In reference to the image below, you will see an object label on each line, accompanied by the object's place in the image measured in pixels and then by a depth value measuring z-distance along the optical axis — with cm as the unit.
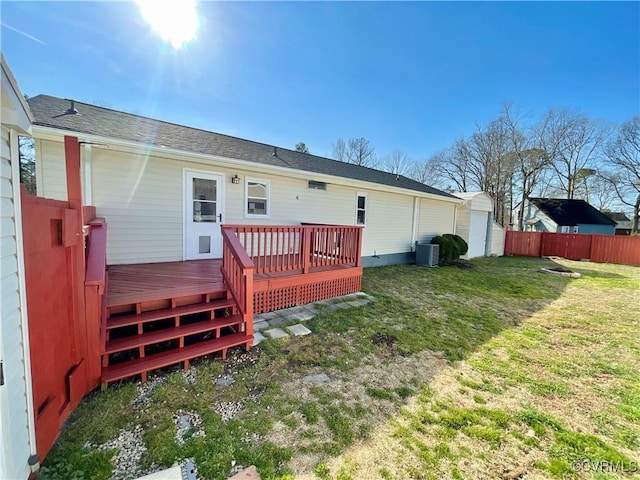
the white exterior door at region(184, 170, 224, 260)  575
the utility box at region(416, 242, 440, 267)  1053
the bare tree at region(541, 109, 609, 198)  2212
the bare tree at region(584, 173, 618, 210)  2514
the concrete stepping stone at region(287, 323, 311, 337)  404
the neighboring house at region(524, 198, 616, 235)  2328
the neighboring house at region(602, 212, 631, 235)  3455
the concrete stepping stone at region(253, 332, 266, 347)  372
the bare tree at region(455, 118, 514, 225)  2242
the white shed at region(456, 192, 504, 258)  1308
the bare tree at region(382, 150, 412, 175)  2825
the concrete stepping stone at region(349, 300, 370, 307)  546
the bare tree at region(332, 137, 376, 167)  2683
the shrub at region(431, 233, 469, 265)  1114
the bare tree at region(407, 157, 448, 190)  2806
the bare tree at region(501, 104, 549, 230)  2169
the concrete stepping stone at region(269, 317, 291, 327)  431
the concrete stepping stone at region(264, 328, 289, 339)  392
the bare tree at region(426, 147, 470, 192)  2573
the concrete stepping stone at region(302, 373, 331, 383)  296
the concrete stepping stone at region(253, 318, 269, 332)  413
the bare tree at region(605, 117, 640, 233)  2202
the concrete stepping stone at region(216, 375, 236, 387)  285
